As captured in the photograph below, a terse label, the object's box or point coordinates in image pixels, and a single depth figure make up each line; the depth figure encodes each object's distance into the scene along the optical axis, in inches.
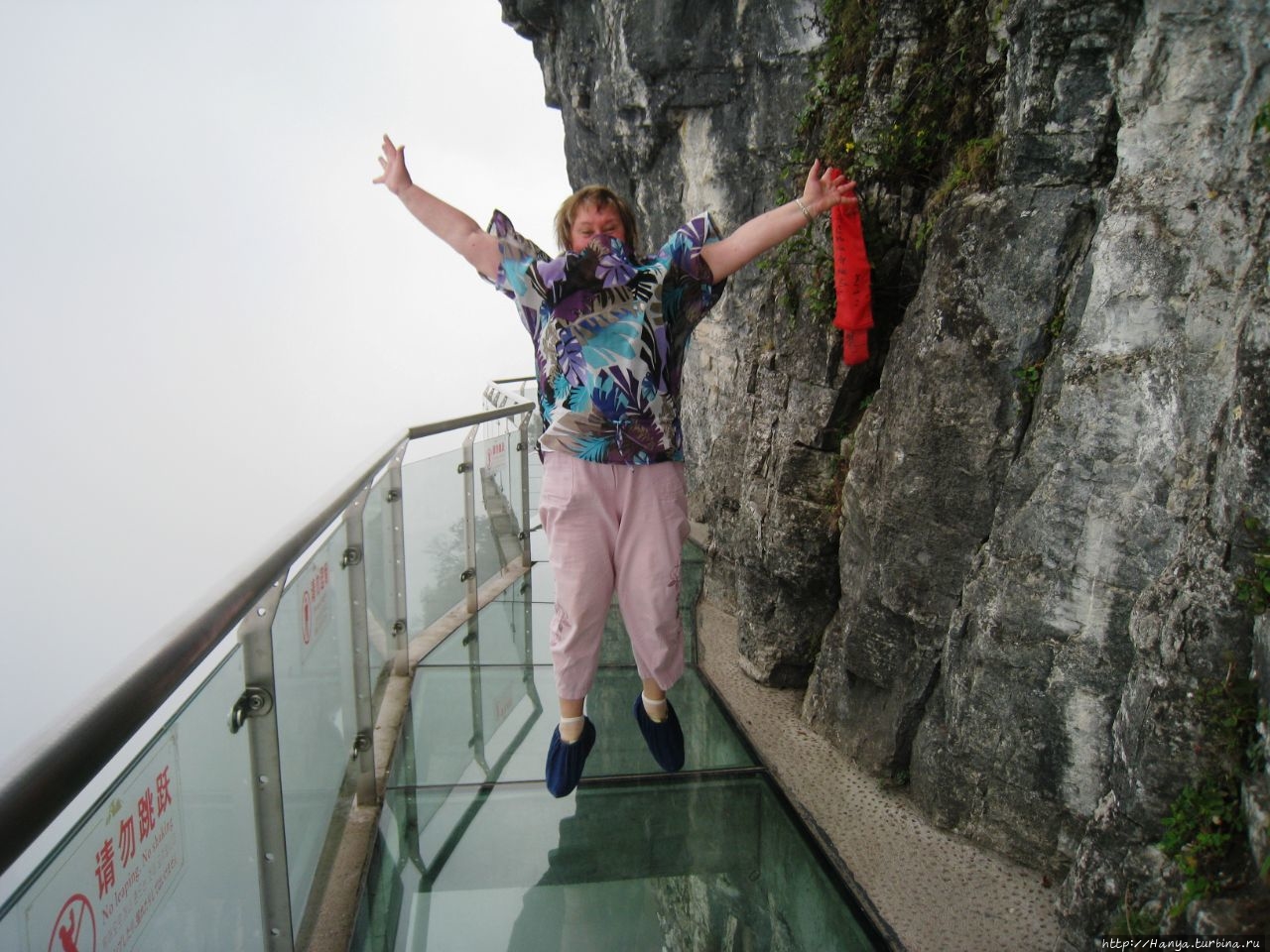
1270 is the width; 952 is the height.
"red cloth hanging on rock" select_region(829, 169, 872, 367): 107.3
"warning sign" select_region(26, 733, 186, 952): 33.9
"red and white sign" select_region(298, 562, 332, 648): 76.7
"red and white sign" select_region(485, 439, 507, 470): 184.9
